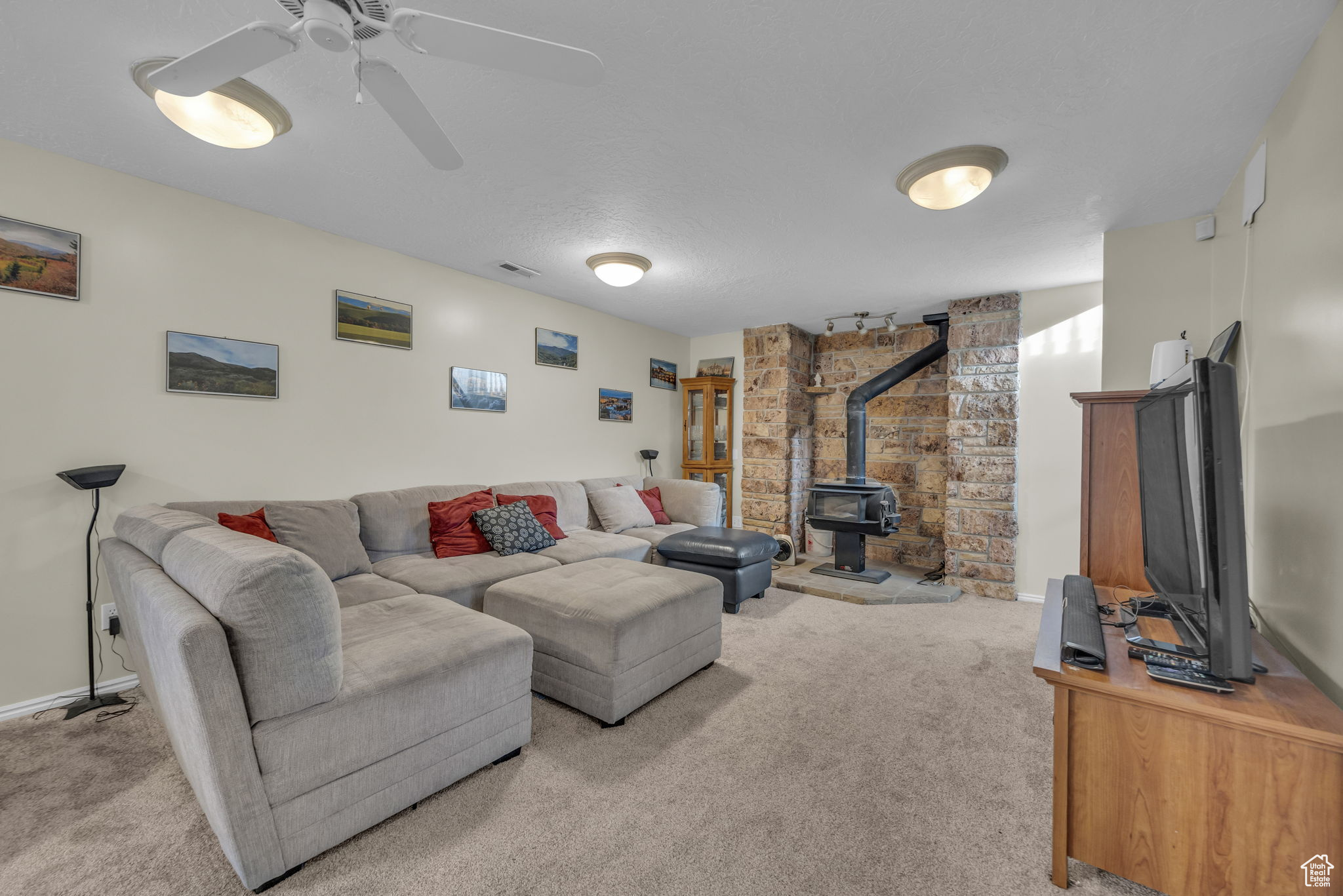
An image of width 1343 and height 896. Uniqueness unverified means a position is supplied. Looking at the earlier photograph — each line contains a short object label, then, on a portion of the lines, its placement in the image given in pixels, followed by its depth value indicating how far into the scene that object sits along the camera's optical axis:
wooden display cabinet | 5.70
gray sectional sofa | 1.30
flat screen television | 1.13
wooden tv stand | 1.11
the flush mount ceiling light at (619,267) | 3.35
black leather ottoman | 3.62
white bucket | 5.52
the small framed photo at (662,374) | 5.65
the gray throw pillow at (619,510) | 4.40
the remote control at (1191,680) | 1.22
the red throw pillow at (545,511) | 3.78
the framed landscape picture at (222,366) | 2.63
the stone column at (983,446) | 4.11
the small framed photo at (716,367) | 5.82
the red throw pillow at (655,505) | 4.76
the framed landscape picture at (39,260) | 2.19
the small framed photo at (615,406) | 5.05
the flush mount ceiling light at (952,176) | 2.14
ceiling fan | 1.18
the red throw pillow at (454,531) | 3.26
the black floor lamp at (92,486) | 2.19
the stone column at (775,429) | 5.38
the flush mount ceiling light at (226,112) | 1.79
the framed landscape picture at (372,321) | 3.25
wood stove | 4.50
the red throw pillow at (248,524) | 2.51
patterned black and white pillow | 3.35
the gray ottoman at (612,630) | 2.15
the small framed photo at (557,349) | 4.46
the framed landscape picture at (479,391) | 3.88
